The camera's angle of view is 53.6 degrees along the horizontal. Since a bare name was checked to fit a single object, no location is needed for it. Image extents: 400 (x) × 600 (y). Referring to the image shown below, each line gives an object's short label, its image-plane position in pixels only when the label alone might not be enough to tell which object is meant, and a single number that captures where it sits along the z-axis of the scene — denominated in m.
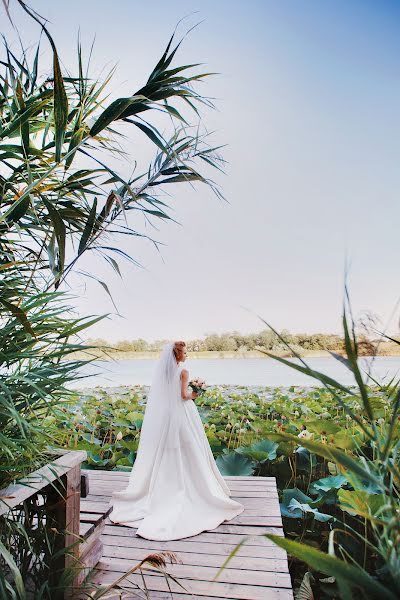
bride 2.48
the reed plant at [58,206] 1.23
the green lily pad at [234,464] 3.26
